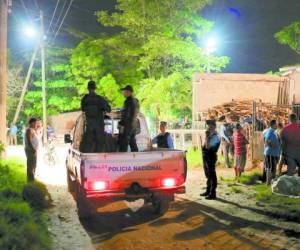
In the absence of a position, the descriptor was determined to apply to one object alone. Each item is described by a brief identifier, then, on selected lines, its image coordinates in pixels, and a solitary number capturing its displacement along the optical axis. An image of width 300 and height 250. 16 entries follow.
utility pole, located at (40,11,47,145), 26.37
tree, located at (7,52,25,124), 35.12
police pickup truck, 7.59
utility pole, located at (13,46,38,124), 27.98
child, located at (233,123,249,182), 12.52
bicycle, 18.70
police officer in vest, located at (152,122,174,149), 11.43
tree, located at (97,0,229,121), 20.80
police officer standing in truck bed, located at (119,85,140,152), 8.97
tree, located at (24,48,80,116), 32.38
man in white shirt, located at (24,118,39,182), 10.79
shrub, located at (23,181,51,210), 9.30
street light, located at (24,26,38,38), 27.88
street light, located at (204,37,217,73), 22.41
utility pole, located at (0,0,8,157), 13.82
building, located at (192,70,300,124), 21.36
